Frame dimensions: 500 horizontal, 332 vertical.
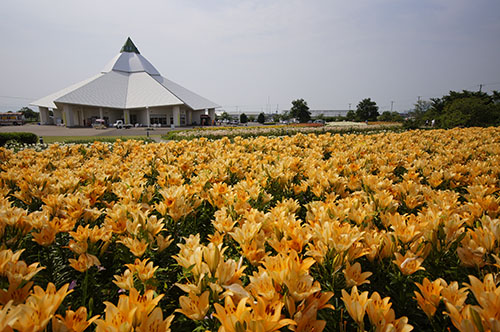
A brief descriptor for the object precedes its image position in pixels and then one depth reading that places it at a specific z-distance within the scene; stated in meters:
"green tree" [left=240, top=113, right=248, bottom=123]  55.38
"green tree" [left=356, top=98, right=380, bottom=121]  49.59
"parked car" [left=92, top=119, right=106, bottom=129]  35.27
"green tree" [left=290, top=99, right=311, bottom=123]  50.03
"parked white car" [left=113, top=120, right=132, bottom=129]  37.50
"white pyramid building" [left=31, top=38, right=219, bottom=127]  42.16
